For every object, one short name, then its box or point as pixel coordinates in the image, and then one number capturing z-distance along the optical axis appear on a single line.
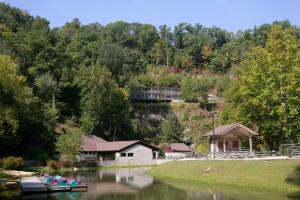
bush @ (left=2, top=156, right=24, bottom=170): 51.34
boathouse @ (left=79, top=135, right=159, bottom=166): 75.75
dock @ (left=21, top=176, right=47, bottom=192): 31.44
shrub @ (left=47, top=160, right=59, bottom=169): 60.83
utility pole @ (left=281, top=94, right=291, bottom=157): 45.69
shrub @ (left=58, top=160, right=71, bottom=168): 63.34
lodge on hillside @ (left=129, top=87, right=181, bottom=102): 123.20
